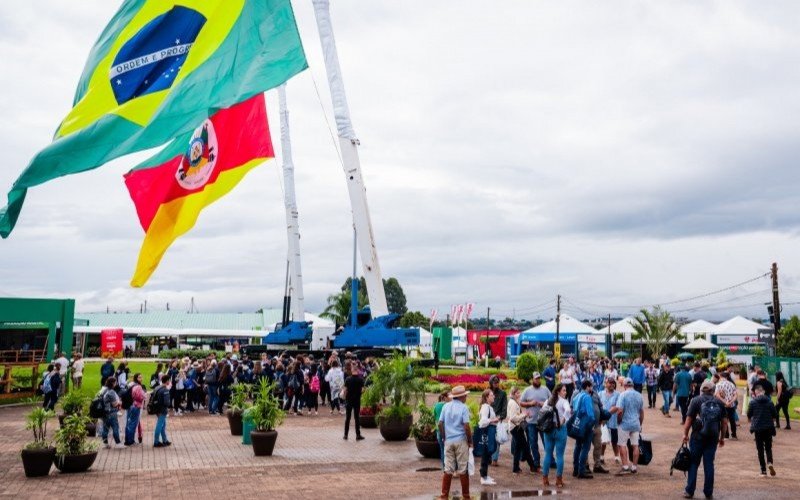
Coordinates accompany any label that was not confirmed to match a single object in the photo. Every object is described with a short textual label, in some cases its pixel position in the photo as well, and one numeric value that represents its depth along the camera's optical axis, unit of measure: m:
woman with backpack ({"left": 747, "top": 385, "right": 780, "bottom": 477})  12.35
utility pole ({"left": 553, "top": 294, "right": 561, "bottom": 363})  49.47
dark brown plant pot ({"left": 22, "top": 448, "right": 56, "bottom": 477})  11.93
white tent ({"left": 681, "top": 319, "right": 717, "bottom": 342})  63.94
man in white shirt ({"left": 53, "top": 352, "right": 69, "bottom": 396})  23.91
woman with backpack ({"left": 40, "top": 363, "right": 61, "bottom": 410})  20.61
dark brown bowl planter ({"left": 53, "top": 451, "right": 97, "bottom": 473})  12.34
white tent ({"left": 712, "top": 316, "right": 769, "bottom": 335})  61.32
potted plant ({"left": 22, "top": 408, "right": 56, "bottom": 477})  11.93
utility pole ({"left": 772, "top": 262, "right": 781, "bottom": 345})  39.36
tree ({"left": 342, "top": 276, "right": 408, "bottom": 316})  127.38
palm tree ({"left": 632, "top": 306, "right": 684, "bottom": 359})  60.91
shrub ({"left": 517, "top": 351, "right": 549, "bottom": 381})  36.81
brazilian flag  12.91
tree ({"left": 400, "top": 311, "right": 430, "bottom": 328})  91.52
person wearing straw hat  10.31
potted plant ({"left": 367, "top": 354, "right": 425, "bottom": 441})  16.23
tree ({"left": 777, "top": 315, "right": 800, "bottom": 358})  50.56
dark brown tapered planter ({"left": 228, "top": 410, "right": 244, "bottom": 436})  16.92
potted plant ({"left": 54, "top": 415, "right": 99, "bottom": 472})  12.34
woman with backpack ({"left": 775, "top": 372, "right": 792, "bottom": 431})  18.59
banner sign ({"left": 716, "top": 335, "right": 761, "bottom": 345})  62.72
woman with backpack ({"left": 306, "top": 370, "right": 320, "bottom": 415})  22.84
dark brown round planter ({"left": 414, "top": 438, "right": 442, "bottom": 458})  14.00
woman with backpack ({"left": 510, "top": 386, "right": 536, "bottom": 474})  12.68
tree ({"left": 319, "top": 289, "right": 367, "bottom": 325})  72.75
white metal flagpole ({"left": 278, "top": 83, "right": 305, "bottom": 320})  35.91
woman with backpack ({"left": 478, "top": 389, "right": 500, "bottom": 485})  11.88
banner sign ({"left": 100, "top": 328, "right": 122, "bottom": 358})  55.00
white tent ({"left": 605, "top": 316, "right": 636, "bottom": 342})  63.53
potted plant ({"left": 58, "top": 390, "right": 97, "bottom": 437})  14.48
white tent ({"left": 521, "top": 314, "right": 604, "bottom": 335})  61.16
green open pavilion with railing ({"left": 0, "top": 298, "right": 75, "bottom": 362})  28.34
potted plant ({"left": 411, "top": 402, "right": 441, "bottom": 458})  14.03
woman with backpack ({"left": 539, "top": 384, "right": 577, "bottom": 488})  11.76
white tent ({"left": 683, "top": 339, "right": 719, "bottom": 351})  54.09
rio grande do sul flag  16.97
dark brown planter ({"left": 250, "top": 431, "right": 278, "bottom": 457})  14.09
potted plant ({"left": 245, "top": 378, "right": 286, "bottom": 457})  14.13
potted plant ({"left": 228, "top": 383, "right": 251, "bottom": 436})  16.50
